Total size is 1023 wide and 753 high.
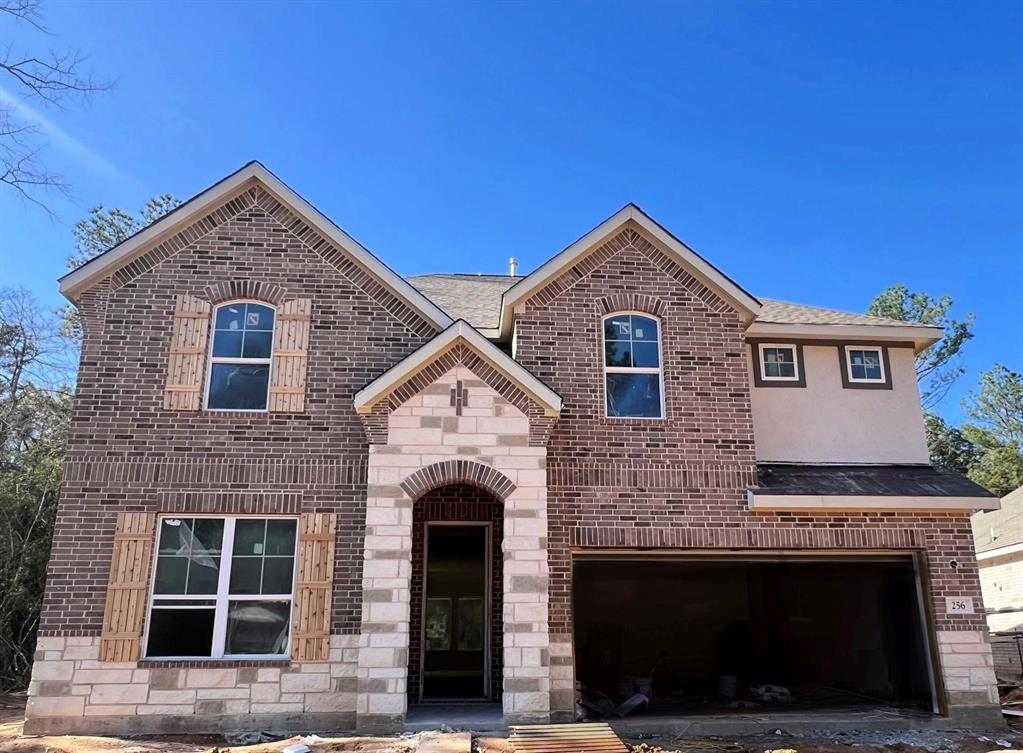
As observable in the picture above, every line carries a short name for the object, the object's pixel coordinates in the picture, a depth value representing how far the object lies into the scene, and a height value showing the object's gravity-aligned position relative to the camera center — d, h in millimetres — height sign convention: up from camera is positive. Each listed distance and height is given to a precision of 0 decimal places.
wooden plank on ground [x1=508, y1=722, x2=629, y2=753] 8492 -1514
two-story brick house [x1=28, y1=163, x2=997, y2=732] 9961 +1702
